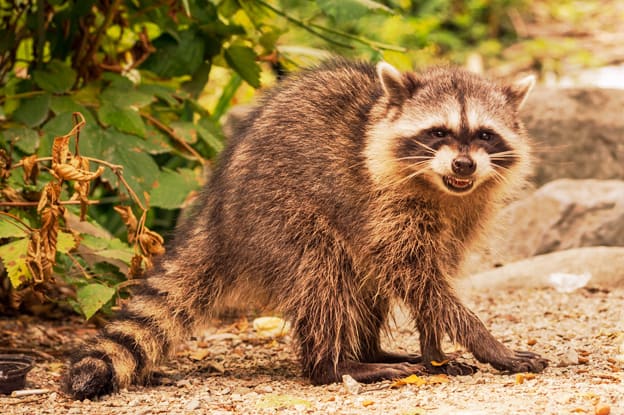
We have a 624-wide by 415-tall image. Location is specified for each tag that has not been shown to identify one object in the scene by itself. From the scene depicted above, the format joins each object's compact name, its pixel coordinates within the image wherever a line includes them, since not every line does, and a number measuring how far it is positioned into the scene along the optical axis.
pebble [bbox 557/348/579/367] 7.99
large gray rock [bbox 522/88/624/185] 15.07
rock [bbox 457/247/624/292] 11.18
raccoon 8.05
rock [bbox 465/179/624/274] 12.60
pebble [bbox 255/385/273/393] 7.87
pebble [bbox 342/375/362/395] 7.72
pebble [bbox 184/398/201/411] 7.29
